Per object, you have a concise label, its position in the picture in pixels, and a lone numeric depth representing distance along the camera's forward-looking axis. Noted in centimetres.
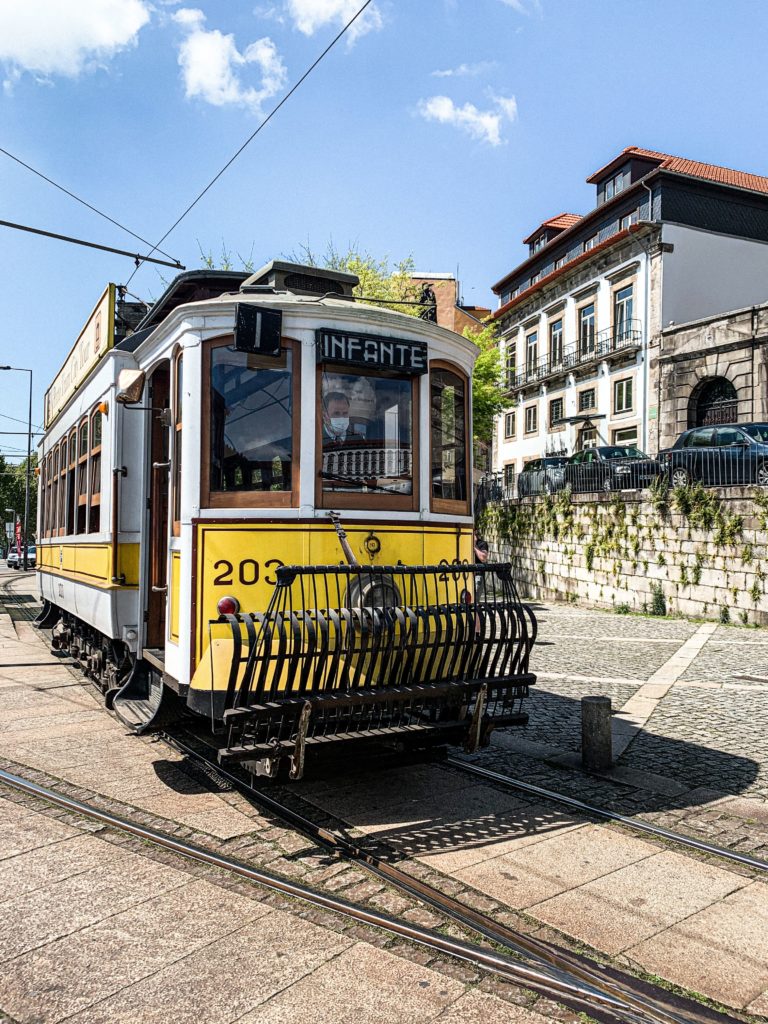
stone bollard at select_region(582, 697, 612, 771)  598
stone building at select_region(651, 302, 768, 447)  2475
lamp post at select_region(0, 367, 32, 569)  3594
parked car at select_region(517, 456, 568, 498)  2153
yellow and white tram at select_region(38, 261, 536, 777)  452
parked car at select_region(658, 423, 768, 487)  1532
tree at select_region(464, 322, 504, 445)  2491
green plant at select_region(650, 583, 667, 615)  1683
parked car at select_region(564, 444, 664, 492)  1808
